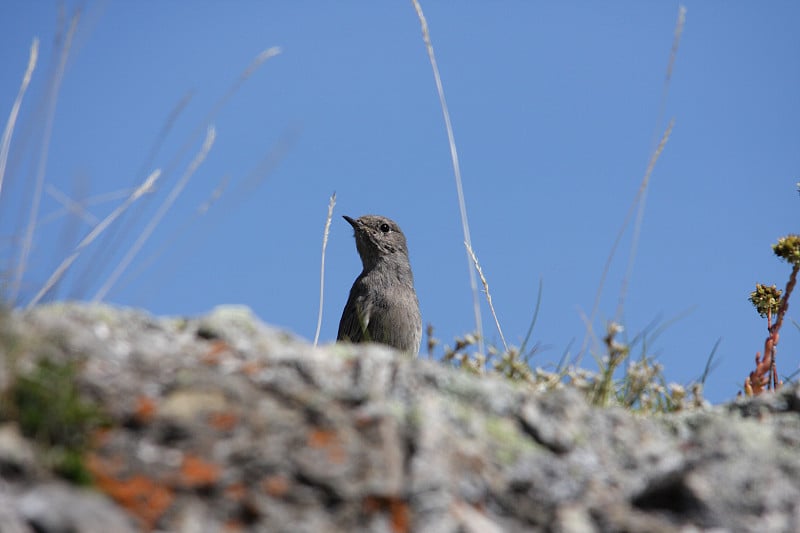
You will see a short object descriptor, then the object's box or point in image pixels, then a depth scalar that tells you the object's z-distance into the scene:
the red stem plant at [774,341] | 10.88
